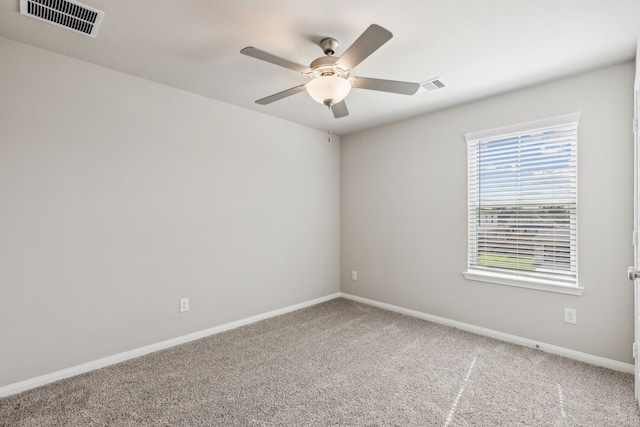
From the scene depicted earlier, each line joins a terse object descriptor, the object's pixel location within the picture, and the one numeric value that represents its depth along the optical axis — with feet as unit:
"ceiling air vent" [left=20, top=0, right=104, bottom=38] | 5.90
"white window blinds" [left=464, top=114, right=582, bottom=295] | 8.94
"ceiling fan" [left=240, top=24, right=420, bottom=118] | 5.73
